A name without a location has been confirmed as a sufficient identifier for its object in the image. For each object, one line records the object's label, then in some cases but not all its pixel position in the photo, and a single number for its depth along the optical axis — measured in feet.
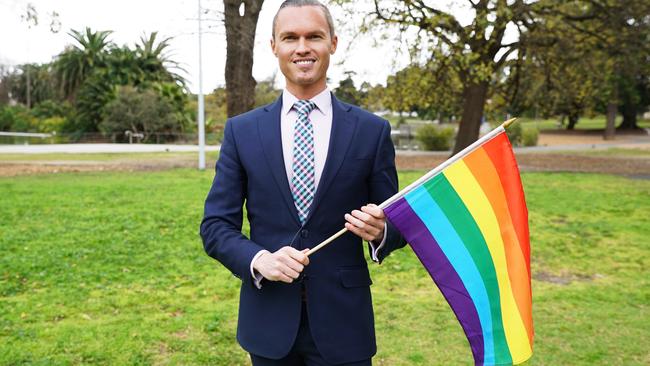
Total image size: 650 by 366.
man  7.09
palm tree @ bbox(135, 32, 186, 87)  147.95
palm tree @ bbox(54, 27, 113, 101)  150.00
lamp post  56.75
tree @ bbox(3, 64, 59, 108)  187.26
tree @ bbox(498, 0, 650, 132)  61.67
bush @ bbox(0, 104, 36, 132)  141.69
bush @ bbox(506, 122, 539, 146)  107.65
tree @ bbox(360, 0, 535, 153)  55.47
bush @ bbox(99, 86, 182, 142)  123.03
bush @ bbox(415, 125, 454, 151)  92.68
